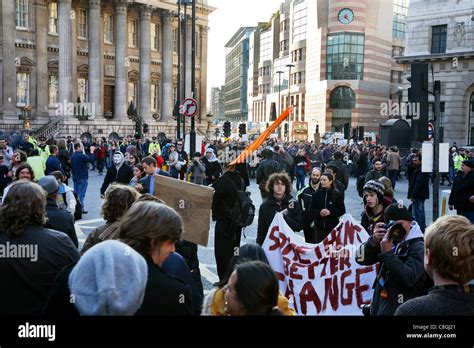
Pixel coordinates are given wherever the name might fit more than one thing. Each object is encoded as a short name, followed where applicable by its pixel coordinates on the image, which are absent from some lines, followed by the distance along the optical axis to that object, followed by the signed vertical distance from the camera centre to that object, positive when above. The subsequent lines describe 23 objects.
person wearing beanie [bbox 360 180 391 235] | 6.62 -0.76
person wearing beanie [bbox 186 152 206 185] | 15.86 -1.05
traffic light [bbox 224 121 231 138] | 30.25 +0.16
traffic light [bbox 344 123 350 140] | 43.94 +0.18
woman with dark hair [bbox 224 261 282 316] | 2.68 -0.72
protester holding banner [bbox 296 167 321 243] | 8.59 -1.06
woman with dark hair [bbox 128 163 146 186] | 9.73 -0.68
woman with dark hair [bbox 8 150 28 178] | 11.42 -0.53
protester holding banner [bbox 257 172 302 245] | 7.91 -0.99
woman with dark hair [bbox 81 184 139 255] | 4.87 -0.63
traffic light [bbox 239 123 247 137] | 33.28 +0.24
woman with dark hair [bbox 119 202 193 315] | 2.86 -0.59
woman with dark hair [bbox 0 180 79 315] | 3.80 -0.82
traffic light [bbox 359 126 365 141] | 47.98 +0.04
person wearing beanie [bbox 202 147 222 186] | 15.31 -0.90
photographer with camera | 4.23 -0.92
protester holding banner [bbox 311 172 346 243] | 8.62 -1.07
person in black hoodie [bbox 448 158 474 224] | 11.02 -1.04
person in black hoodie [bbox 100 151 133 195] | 11.73 -0.83
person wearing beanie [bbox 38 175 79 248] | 5.42 -0.82
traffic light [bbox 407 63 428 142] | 11.40 +0.86
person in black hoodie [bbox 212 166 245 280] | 8.41 -1.26
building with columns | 42.19 +5.20
